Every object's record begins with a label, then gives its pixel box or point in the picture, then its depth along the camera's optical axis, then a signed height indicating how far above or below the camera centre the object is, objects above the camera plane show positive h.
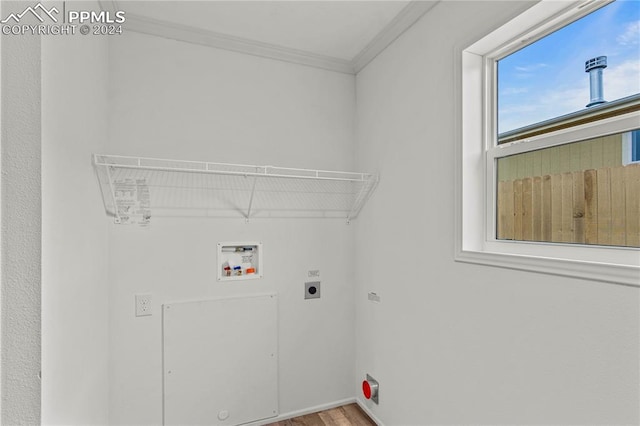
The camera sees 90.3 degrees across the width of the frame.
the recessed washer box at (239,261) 1.92 -0.29
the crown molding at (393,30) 1.58 +1.02
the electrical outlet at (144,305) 1.73 -0.50
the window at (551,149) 0.98 +0.24
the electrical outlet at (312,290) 2.12 -0.51
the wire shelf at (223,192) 1.72 +0.13
